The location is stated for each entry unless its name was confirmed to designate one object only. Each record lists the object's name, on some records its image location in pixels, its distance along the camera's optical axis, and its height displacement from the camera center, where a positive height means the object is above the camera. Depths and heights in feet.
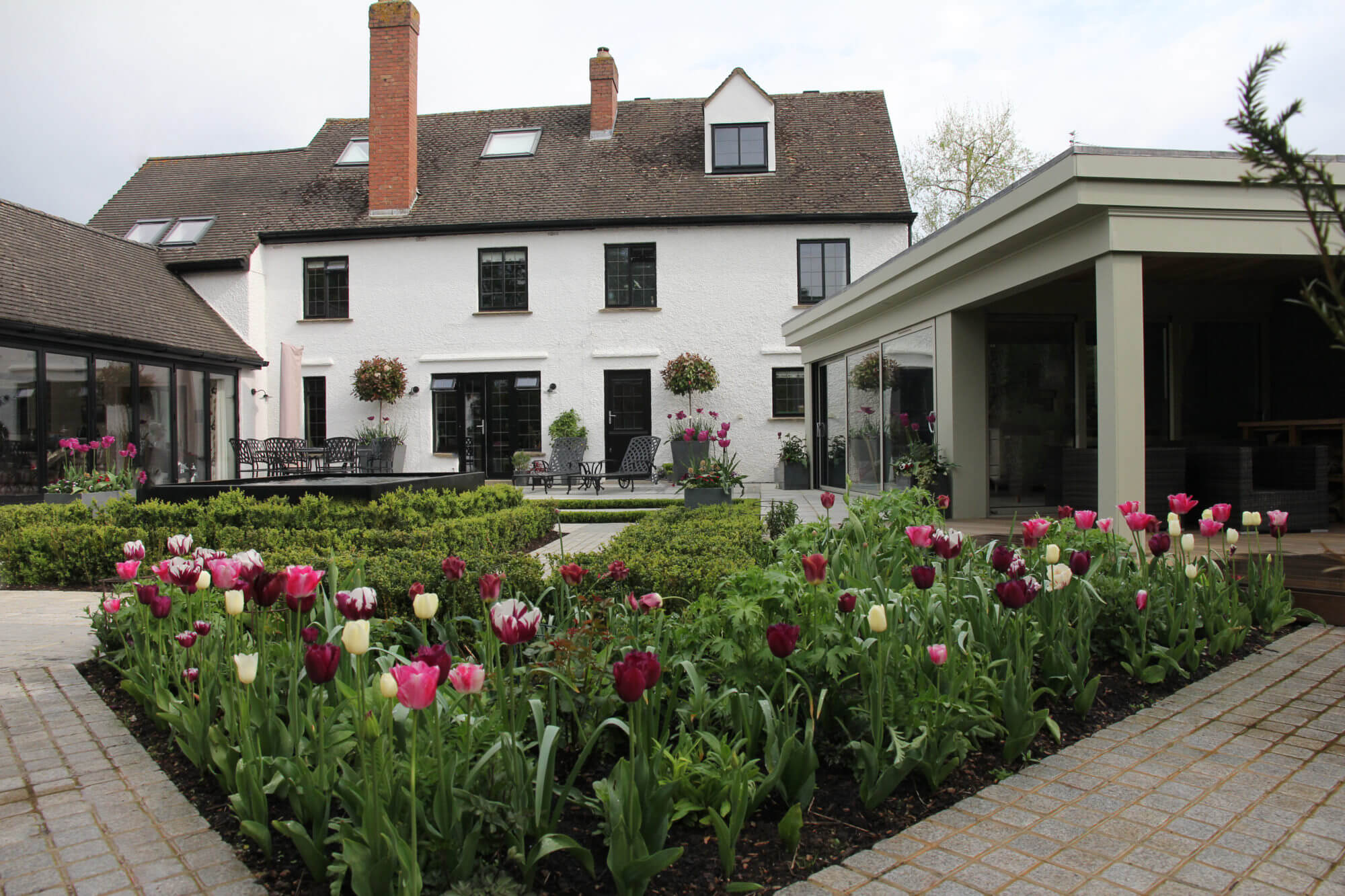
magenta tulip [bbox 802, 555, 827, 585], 8.11 -1.13
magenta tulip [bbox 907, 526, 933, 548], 9.73 -1.01
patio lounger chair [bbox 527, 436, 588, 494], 48.49 -0.60
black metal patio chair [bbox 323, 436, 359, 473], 51.16 +0.31
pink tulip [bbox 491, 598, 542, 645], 6.86 -1.37
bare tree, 78.38 +26.66
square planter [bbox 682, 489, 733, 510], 31.65 -1.71
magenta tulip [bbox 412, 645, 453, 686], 6.01 -1.43
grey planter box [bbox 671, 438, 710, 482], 50.19 -0.10
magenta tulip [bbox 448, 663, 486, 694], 6.00 -1.57
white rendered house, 56.59 +12.20
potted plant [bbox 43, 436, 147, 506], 33.78 -0.86
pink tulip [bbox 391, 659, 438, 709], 5.36 -1.46
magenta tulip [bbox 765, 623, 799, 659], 6.86 -1.51
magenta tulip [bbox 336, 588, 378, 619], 7.66 -1.33
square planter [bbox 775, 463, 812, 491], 48.37 -1.56
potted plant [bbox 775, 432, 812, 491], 48.44 -0.92
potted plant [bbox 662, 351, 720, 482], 54.85 +4.53
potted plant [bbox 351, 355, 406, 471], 56.39 +4.73
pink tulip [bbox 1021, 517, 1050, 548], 11.04 -1.08
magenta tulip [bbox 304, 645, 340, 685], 6.12 -1.48
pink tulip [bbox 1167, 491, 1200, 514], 12.02 -0.83
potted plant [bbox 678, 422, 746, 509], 31.71 -1.20
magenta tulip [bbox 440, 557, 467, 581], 9.11 -1.19
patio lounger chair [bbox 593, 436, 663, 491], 47.77 -0.60
